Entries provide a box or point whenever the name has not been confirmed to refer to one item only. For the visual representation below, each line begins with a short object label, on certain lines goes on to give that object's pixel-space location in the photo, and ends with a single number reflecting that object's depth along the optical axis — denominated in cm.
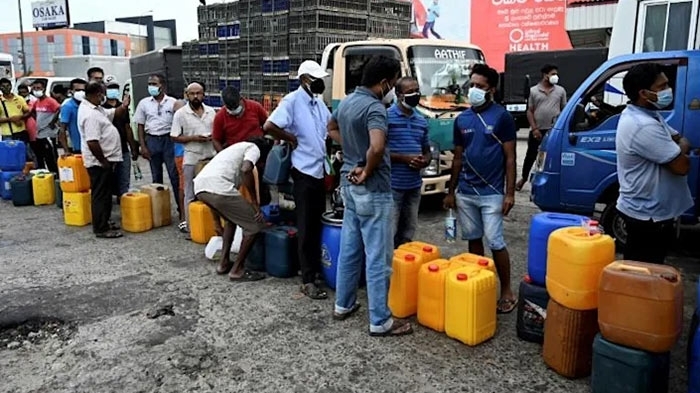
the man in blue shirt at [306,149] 458
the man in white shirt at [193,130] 635
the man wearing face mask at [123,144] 733
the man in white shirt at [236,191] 489
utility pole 2930
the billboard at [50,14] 4022
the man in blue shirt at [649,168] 328
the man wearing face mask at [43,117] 955
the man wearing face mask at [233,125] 571
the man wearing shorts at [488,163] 406
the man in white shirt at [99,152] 626
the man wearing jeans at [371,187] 359
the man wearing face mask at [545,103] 784
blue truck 504
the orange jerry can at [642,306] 268
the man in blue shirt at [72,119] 745
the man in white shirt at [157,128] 728
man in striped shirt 434
